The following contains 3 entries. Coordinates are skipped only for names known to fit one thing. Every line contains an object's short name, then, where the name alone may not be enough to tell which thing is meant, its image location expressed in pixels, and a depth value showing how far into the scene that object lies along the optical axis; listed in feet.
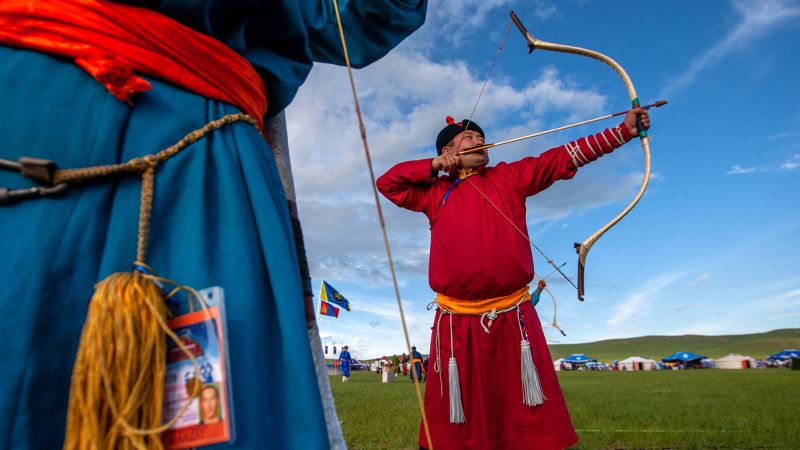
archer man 8.66
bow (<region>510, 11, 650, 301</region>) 9.11
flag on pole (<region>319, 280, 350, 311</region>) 48.32
